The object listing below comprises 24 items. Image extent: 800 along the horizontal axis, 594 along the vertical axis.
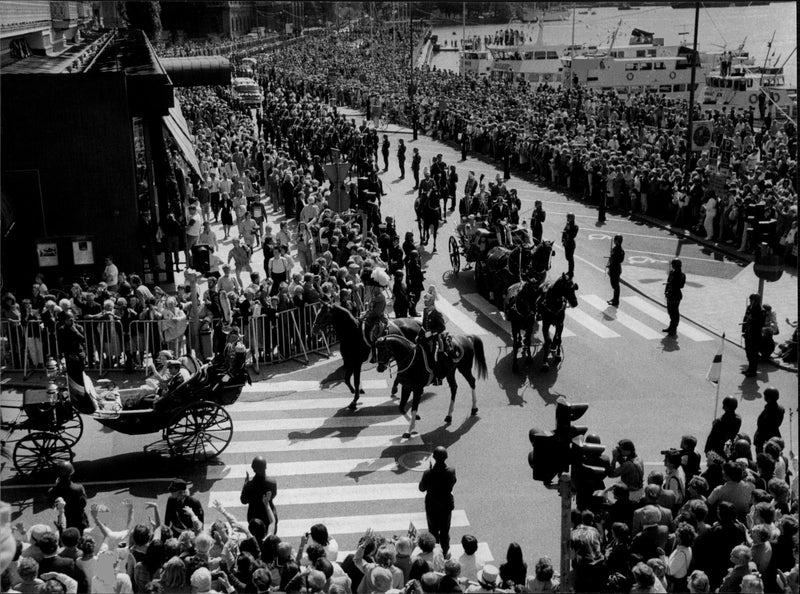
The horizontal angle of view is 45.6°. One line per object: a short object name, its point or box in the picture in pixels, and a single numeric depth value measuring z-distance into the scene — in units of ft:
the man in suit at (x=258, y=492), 34.65
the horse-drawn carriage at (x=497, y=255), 65.92
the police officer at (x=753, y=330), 55.67
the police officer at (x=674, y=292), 62.54
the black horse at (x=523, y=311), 58.13
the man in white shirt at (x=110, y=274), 66.18
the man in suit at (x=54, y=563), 27.04
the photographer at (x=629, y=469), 33.83
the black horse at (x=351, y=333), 50.62
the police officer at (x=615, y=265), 68.44
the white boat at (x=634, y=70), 244.01
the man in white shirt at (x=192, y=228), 79.46
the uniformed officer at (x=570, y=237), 77.10
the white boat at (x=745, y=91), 187.83
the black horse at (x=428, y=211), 88.07
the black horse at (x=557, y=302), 58.03
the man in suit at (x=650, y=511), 29.73
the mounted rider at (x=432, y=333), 47.93
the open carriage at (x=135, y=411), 42.39
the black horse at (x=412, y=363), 47.63
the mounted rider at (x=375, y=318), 54.44
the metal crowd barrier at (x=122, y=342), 57.31
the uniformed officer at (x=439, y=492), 35.42
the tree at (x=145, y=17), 296.92
